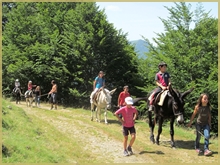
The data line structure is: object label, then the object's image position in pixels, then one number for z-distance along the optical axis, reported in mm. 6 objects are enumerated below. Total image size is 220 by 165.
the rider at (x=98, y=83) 16197
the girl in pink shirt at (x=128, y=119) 9739
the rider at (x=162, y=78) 11589
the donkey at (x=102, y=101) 15492
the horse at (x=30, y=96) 21547
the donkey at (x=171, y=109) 10641
